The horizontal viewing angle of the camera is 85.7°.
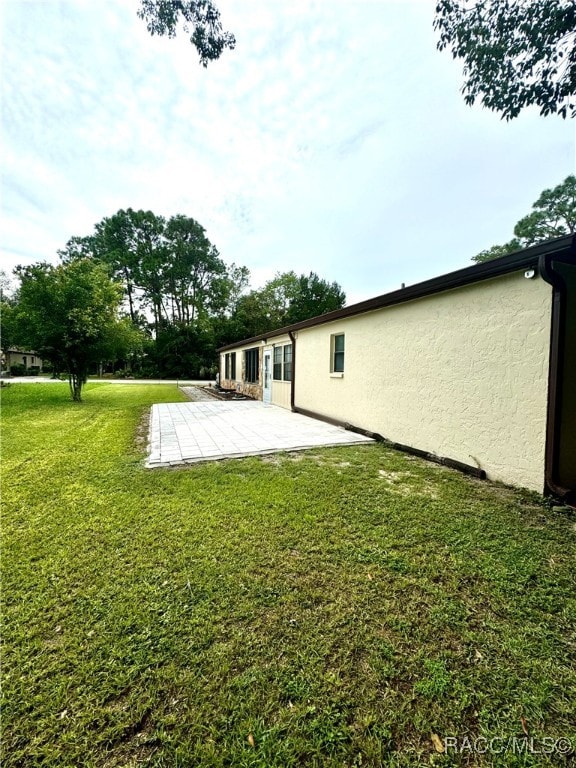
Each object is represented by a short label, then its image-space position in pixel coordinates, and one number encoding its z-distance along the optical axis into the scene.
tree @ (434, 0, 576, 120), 4.01
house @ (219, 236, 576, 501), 3.28
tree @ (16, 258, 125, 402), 9.73
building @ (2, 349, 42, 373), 29.97
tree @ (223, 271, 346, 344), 30.36
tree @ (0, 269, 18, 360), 10.25
